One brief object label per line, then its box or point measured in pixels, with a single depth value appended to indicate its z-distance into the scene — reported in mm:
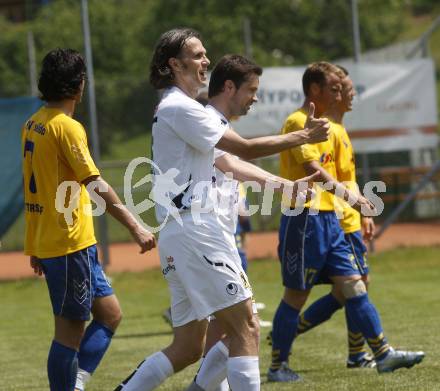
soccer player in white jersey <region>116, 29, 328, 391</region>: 10164
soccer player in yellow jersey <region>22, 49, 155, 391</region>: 11242
